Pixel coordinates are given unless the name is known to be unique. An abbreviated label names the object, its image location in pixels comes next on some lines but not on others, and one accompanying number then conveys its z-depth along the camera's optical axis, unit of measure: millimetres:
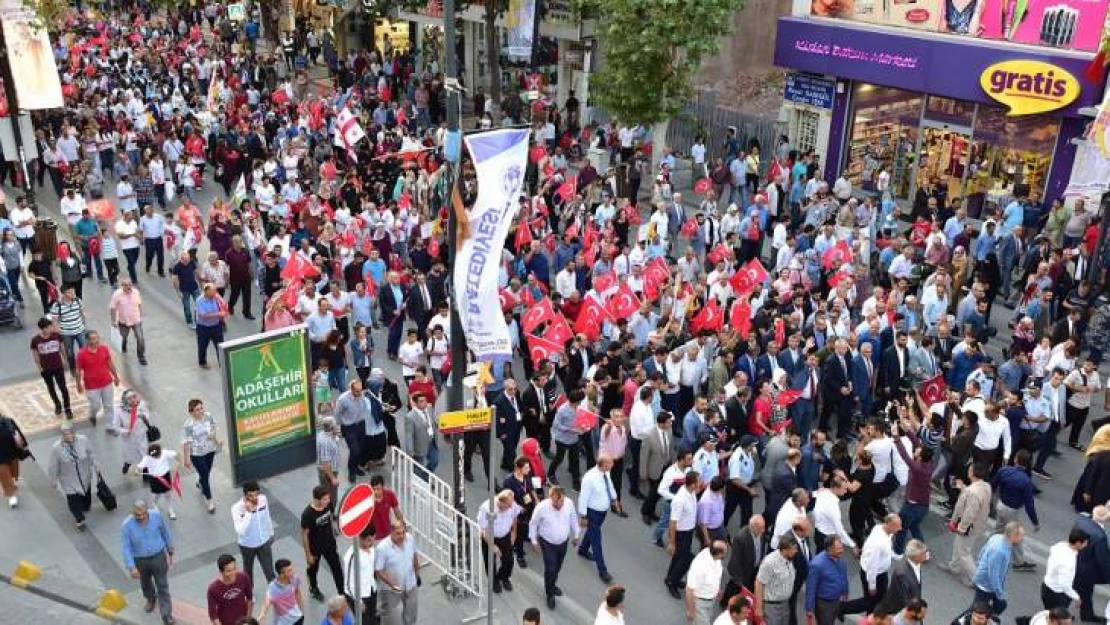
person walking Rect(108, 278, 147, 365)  15641
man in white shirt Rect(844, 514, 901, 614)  10258
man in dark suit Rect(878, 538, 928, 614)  9656
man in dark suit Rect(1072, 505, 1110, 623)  10500
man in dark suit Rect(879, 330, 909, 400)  14406
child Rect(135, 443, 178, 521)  11477
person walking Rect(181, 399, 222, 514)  11930
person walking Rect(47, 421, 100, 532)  11586
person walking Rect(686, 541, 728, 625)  9758
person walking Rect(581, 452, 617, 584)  11031
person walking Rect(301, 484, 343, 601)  10344
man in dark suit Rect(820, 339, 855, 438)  13898
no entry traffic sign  8398
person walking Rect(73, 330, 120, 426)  13641
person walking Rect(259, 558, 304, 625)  9328
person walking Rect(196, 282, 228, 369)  15492
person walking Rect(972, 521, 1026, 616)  10062
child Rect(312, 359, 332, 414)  13680
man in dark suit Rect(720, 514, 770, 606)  10258
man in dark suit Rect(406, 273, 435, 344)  16234
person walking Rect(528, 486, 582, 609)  10508
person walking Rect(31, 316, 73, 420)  13953
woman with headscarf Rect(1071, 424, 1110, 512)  11992
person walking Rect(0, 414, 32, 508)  12233
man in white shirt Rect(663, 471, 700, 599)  10750
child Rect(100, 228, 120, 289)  18500
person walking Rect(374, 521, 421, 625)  9922
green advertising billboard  11742
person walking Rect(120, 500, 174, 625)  9906
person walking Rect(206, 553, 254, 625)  9242
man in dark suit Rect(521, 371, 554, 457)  13164
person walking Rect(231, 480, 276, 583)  10414
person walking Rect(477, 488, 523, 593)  10453
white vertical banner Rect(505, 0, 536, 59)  27531
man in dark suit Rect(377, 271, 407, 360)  16344
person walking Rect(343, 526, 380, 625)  9828
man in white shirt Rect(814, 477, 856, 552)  10641
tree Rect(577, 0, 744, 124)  22969
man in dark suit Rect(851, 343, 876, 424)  14078
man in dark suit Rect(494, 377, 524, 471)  12766
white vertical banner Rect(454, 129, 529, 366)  9867
